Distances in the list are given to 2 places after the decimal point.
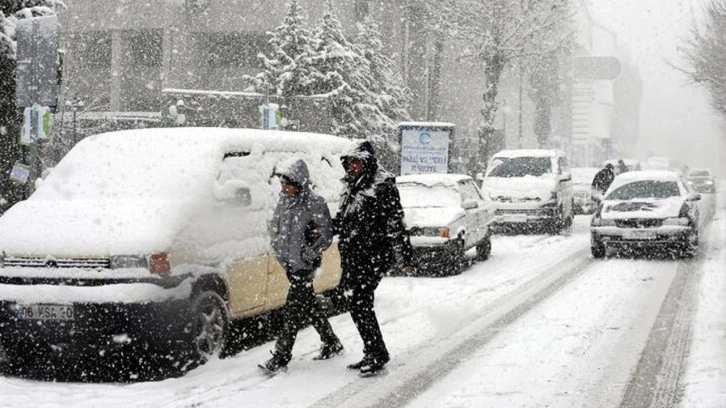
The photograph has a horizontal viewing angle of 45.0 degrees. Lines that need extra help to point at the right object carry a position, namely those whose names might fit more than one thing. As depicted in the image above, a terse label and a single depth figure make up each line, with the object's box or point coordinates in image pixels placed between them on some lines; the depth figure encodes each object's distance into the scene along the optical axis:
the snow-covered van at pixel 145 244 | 6.47
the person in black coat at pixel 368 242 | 6.73
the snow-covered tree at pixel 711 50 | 29.17
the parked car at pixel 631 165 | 35.75
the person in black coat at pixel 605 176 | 25.03
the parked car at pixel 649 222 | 15.05
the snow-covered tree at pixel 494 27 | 30.50
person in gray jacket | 6.71
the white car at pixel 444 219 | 12.95
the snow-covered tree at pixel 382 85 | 33.88
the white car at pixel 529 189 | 20.06
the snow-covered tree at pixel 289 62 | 33.00
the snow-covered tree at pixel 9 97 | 13.48
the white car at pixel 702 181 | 51.47
